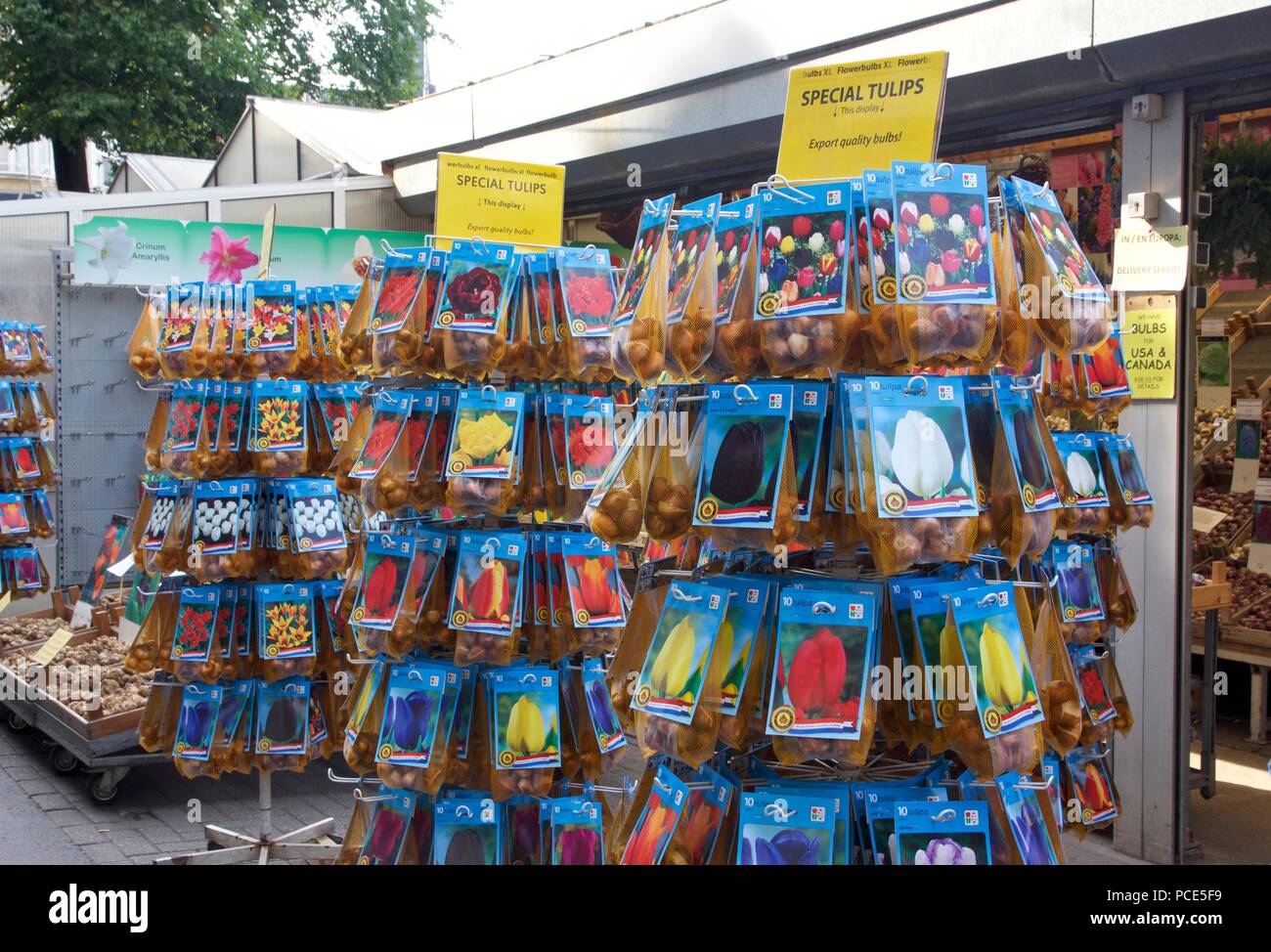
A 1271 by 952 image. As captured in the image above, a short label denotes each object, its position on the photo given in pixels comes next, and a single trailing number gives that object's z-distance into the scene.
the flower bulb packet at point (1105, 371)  4.12
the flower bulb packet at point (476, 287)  3.83
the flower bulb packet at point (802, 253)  2.48
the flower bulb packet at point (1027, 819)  2.56
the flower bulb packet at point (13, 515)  9.12
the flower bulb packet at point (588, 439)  3.94
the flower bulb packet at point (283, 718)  5.45
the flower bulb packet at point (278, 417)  5.51
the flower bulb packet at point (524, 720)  3.74
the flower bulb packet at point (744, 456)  2.46
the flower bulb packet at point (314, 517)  5.53
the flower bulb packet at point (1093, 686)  3.92
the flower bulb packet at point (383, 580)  3.86
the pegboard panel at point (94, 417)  11.30
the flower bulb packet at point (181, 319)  5.64
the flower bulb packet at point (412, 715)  3.71
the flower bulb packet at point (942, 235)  2.45
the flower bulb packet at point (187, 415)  5.52
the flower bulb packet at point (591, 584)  3.90
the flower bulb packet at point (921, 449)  2.39
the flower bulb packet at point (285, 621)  5.43
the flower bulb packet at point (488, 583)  3.75
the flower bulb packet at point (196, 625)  5.41
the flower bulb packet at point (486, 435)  3.78
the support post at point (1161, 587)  5.27
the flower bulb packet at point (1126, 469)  4.25
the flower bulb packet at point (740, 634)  2.51
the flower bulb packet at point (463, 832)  3.71
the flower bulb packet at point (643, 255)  2.84
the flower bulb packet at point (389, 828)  3.76
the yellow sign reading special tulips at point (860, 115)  2.71
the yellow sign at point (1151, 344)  5.26
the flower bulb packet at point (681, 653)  2.52
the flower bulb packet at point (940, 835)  2.41
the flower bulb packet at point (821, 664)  2.40
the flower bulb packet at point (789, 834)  2.42
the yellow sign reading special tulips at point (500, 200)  4.33
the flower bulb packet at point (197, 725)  5.41
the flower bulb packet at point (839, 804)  2.44
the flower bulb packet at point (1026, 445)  2.56
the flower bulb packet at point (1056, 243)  2.70
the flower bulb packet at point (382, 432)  3.88
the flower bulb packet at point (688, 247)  2.66
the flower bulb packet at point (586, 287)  3.92
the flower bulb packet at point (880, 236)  2.48
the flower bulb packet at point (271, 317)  5.61
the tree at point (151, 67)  16.27
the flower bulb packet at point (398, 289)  3.91
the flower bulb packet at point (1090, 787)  4.01
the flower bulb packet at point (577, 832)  3.79
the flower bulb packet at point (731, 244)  2.60
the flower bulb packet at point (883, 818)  2.43
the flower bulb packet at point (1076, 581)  4.05
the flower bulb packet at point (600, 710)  3.96
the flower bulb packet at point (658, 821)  2.60
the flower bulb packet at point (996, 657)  2.44
